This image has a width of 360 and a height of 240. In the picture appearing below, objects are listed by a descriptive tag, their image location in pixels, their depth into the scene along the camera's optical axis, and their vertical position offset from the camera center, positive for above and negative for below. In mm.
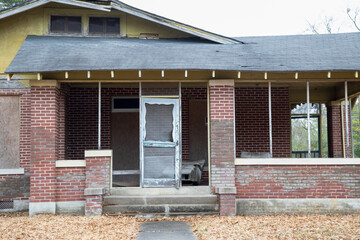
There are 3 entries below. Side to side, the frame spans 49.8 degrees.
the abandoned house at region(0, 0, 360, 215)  8820 +632
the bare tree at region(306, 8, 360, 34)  27261 +8106
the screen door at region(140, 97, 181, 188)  9242 -74
